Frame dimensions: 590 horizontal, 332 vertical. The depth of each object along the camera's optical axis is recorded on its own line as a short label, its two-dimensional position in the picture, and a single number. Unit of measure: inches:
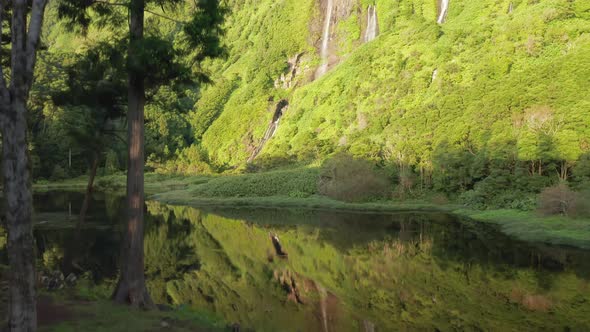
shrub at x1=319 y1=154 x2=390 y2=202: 2501.2
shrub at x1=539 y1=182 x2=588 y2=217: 1493.6
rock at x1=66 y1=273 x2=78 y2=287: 762.2
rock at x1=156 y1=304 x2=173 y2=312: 608.7
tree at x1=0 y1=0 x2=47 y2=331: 352.5
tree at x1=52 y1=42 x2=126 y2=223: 901.2
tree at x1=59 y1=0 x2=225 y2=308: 511.8
